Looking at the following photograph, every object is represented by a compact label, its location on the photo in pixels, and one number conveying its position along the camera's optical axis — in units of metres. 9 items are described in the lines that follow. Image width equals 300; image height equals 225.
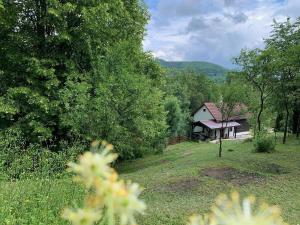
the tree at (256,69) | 22.25
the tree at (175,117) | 41.84
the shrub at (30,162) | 8.30
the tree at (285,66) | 19.25
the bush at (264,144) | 19.05
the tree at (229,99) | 18.75
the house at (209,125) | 51.97
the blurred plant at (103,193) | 0.71
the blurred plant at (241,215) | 0.70
